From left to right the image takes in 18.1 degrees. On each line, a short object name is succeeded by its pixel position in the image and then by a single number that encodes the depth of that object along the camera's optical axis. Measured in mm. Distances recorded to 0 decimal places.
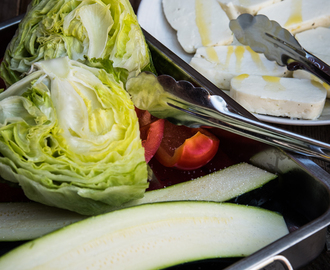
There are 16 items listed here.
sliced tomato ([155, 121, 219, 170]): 776
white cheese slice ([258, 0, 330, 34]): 949
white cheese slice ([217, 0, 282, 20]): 981
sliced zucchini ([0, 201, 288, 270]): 679
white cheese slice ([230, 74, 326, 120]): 851
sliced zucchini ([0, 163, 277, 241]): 712
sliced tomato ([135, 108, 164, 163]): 774
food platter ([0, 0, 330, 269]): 676
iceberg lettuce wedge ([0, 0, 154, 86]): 765
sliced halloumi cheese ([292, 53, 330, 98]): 879
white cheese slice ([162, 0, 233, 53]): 939
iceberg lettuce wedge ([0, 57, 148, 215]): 696
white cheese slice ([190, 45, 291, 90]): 900
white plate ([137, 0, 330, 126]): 964
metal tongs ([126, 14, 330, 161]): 736
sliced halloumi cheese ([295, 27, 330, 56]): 913
